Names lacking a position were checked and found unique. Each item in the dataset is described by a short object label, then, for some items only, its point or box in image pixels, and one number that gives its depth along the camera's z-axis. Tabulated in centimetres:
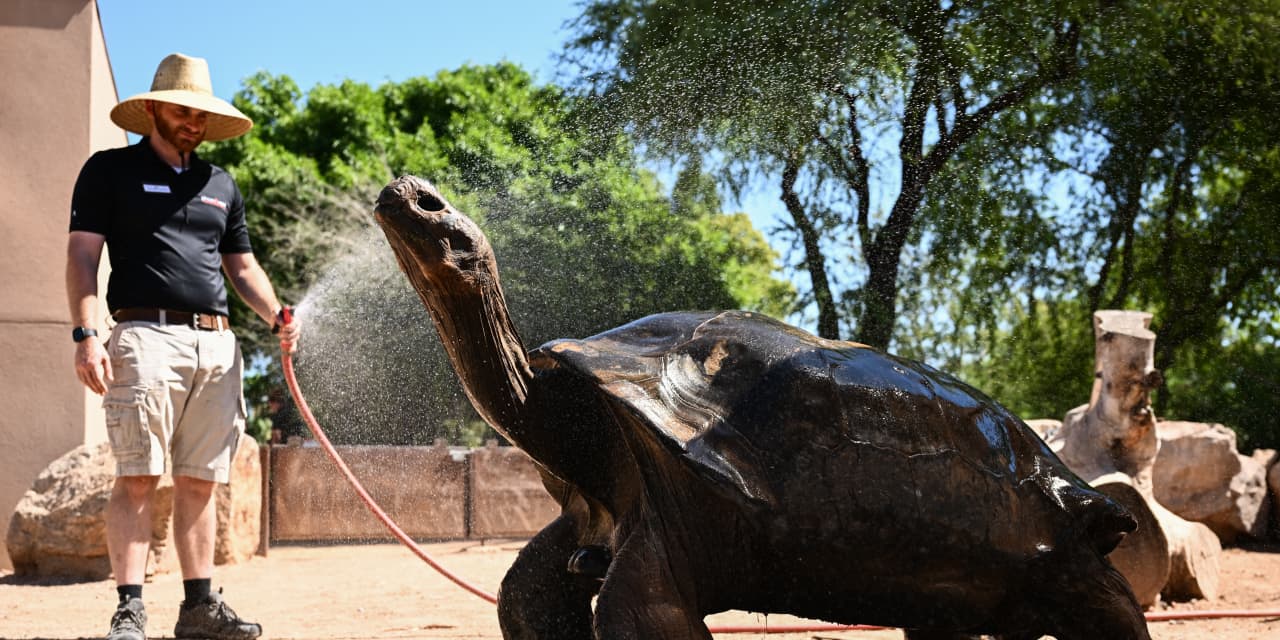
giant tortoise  269
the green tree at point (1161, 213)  1110
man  404
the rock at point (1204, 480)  966
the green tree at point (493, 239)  1219
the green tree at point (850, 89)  1039
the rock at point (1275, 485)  1020
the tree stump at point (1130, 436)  601
